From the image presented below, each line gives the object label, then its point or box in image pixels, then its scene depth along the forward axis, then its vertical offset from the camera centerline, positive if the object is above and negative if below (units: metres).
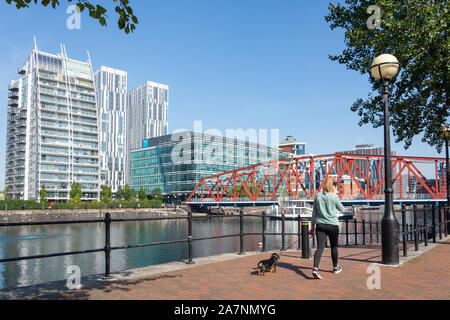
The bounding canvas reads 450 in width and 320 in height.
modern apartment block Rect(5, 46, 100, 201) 101.12 +14.26
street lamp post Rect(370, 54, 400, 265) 8.46 -0.10
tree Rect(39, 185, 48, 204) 88.91 -3.78
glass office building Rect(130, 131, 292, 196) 111.75 +6.68
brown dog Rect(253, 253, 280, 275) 7.46 -1.72
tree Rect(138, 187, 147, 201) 105.31 -4.30
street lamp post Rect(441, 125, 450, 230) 15.72 +1.90
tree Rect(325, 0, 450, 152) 13.67 +4.99
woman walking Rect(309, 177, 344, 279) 7.57 -0.77
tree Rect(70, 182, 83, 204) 91.06 -2.99
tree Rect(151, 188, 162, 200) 111.75 -4.27
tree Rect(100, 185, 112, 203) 99.21 -3.58
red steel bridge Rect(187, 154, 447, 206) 68.85 +1.01
